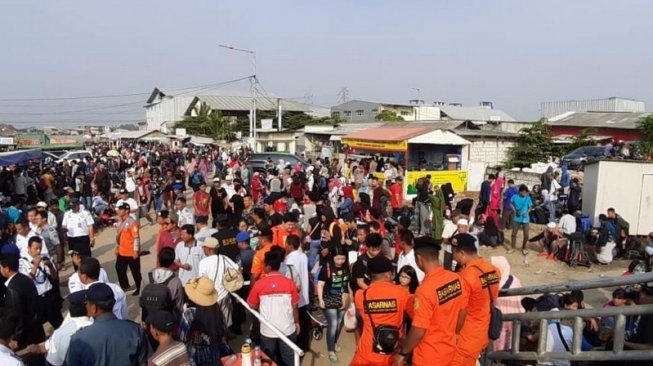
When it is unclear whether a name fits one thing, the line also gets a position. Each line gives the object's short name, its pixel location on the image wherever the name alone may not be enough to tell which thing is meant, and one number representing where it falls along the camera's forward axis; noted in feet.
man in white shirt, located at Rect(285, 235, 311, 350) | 19.43
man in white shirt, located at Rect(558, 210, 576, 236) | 36.96
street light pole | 107.34
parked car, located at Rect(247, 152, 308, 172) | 75.46
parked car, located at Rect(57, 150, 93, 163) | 81.51
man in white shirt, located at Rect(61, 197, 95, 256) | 28.86
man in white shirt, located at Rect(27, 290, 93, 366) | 13.03
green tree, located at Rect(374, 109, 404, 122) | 159.58
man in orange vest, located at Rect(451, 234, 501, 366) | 13.14
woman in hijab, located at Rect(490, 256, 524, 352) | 16.25
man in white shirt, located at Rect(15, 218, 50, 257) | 22.65
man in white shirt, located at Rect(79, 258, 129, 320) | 15.74
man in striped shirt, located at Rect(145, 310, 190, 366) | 11.78
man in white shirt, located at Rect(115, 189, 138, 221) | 35.04
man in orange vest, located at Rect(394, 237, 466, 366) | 11.80
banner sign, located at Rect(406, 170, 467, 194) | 59.82
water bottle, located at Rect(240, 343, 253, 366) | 13.25
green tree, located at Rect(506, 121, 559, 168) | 82.86
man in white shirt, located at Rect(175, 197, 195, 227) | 31.83
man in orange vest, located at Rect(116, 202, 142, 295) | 25.52
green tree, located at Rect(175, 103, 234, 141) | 166.40
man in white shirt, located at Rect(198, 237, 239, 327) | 18.67
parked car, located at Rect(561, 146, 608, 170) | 76.07
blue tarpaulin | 49.05
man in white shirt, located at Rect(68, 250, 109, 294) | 17.25
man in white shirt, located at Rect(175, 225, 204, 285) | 21.01
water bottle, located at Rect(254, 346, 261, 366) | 13.68
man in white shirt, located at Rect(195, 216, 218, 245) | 23.25
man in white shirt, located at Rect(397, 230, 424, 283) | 19.79
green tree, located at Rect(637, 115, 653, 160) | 81.58
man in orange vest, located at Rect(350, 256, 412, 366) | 12.77
